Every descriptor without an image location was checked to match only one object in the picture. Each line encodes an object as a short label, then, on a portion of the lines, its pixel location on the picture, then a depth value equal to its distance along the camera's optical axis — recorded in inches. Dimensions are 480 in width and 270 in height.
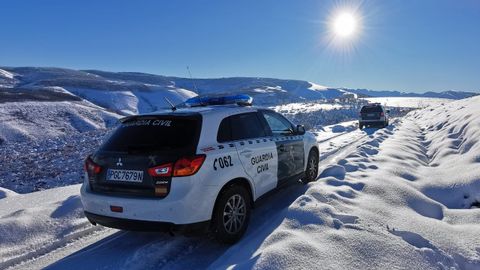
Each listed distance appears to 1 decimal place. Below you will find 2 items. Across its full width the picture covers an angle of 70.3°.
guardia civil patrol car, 143.1
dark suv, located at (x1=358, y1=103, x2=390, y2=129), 837.8
